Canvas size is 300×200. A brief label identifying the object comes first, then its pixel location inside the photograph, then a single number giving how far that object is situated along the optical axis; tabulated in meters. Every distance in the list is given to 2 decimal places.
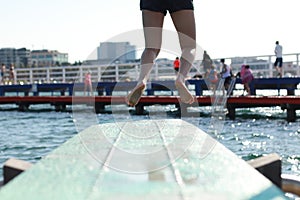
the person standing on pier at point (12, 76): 26.70
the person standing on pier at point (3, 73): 26.43
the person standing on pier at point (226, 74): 15.66
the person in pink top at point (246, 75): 16.03
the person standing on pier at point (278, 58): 16.25
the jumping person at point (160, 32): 3.44
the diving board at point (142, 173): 1.82
